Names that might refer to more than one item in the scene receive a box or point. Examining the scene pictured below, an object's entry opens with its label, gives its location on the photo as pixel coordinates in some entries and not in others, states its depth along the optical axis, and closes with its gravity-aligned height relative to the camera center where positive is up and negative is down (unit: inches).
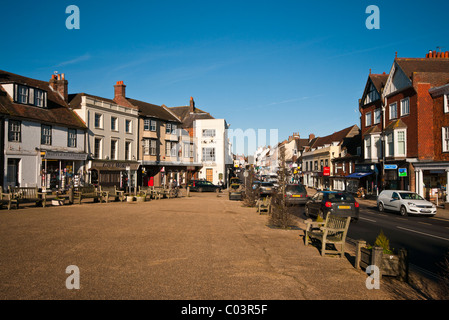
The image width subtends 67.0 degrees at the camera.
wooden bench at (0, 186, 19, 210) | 697.6 -63.4
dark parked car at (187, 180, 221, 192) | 1771.7 -84.2
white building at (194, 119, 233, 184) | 2237.9 +159.3
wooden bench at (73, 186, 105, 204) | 887.9 -61.8
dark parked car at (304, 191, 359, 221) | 641.6 -66.5
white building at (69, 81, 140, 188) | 1439.5 +162.1
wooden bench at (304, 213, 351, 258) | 354.9 -71.4
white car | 805.9 -84.3
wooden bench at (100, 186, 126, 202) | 946.1 -68.8
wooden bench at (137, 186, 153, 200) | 1137.4 -73.9
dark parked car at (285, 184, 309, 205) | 914.1 -64.8
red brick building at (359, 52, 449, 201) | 1133.1 +158.4
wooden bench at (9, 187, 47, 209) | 761.0 -57.2
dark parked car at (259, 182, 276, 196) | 1253.2 -67.6
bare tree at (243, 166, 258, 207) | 881.5 -67.1
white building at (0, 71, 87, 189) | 1111.0 +121.9
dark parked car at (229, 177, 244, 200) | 1167.0 -86.3
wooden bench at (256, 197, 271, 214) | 729.0 -76.8
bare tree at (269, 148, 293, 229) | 524.4 -60.5
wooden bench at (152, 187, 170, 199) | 1143.0 -77.3
